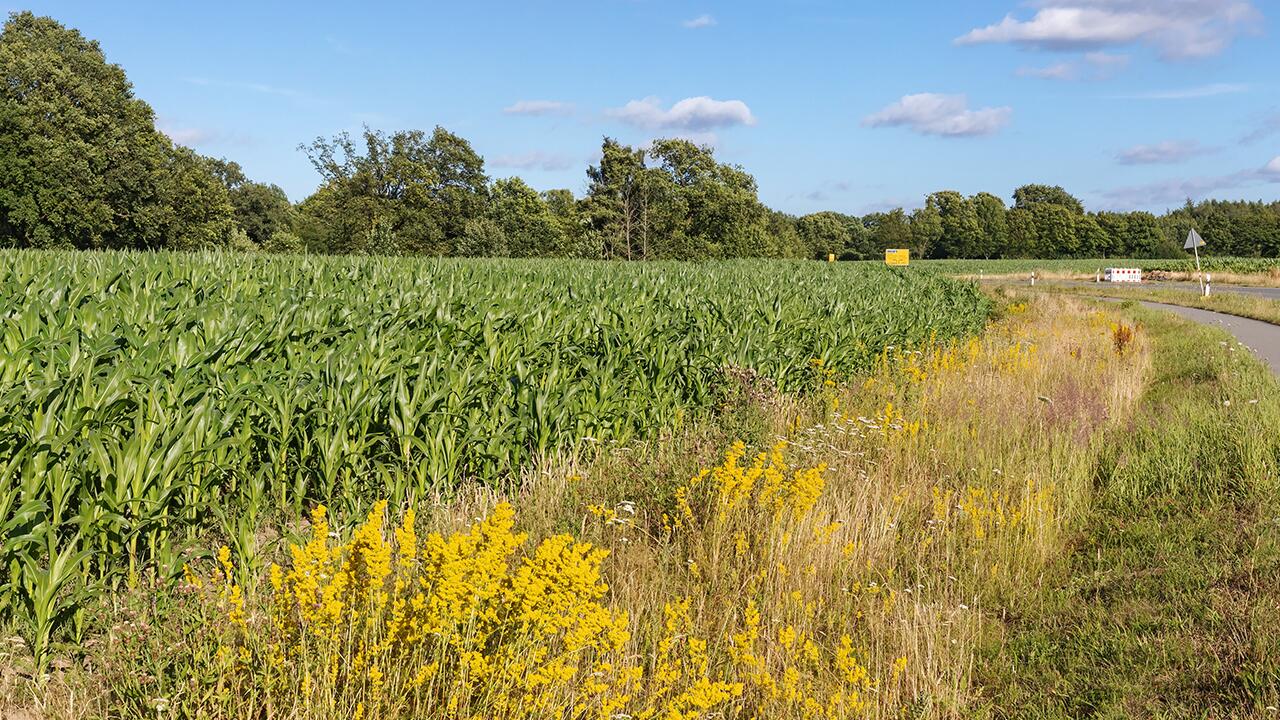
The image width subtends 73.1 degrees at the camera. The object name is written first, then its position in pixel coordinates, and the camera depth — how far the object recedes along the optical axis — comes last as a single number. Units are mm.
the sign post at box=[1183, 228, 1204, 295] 42969
